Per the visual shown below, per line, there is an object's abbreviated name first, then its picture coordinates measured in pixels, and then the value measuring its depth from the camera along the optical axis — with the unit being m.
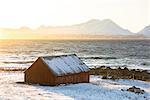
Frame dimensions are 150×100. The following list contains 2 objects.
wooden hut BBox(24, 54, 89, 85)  46.16
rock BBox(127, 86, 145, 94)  42.41
